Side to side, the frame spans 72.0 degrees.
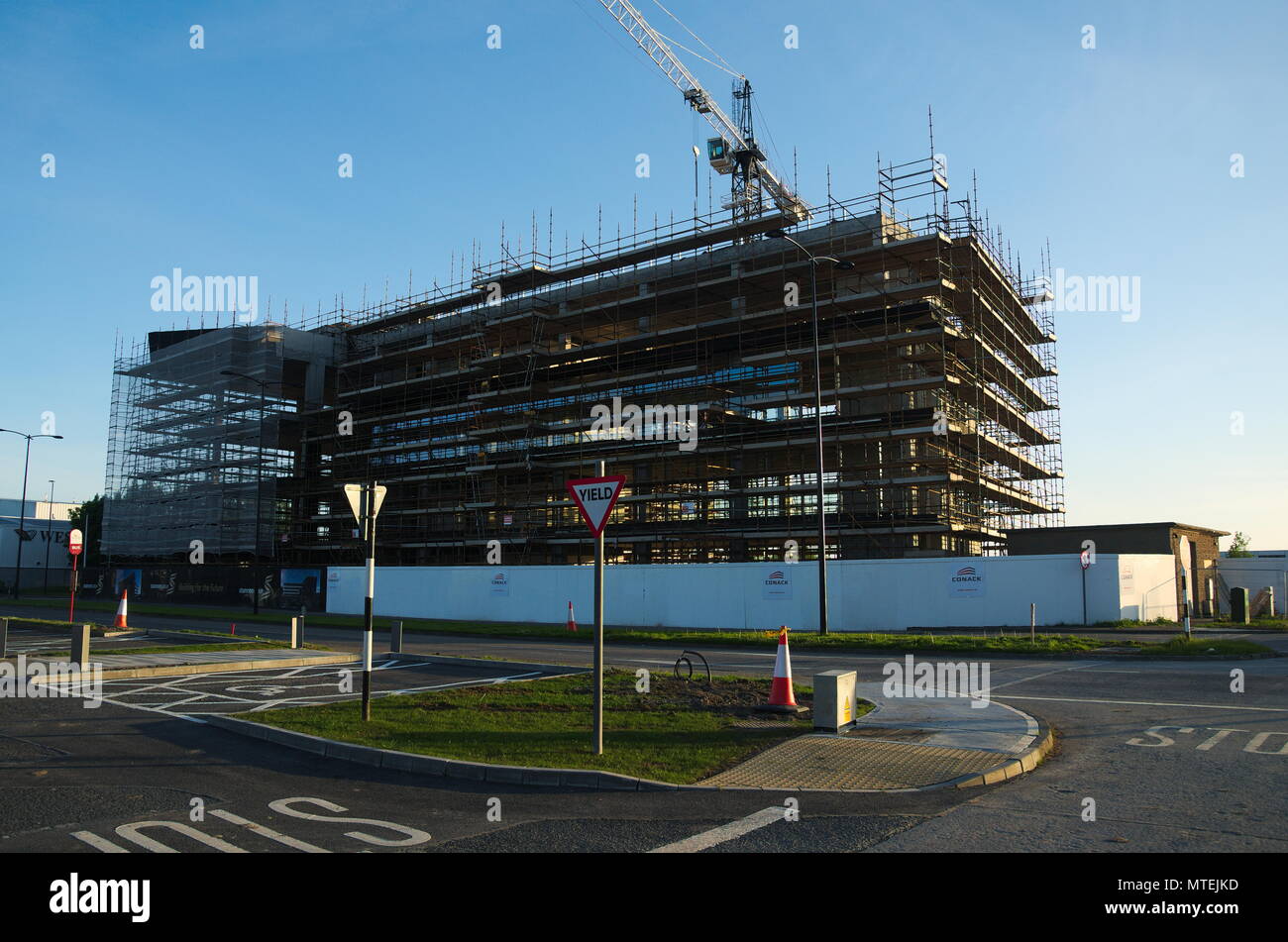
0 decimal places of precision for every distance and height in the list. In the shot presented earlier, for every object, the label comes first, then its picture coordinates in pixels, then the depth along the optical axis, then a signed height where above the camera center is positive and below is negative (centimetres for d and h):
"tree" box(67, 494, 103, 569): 8644 +240
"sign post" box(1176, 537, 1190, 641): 3281 -40
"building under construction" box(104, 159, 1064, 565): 3694 +705
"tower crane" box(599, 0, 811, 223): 5622 +2587
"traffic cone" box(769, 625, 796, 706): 1094 -173
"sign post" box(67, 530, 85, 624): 2025 +8
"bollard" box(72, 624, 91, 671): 1523 -172
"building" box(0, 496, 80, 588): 7900 -33
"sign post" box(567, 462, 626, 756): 841 +36
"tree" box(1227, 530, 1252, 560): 10575 +19
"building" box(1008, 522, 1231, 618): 3241 +6
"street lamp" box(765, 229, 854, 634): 2320 -35
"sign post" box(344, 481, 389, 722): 1012 +41
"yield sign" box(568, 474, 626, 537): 843 +47
